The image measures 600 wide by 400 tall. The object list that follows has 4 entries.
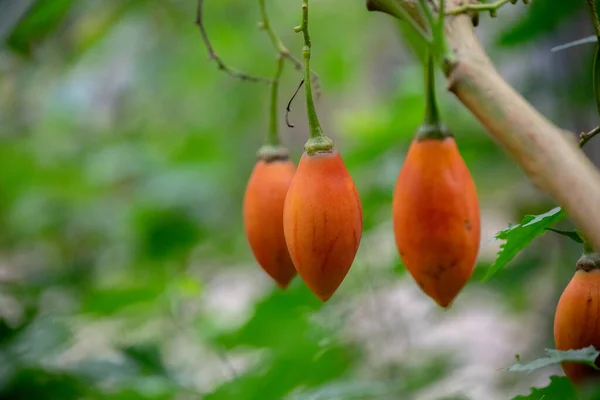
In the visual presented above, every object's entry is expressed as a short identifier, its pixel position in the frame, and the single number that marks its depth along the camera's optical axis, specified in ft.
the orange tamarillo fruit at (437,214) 3.11
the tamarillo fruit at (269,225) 3.41
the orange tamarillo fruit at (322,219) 3.18
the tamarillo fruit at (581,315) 3.16
